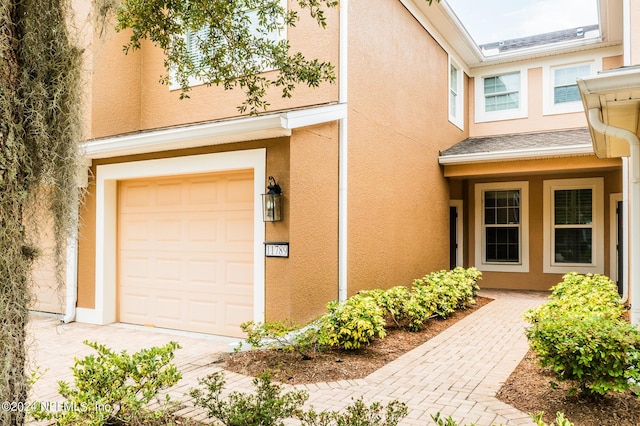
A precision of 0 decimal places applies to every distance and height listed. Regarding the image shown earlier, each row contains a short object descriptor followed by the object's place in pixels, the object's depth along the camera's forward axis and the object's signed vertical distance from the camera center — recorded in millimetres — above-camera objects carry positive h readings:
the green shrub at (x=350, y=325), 5684 -1280
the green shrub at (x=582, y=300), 5215 -1007
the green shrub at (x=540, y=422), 2266 -981
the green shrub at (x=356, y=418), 2809 -1204
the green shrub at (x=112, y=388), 3045 -1173
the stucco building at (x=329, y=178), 6375 +721
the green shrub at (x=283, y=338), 5447 -1392
